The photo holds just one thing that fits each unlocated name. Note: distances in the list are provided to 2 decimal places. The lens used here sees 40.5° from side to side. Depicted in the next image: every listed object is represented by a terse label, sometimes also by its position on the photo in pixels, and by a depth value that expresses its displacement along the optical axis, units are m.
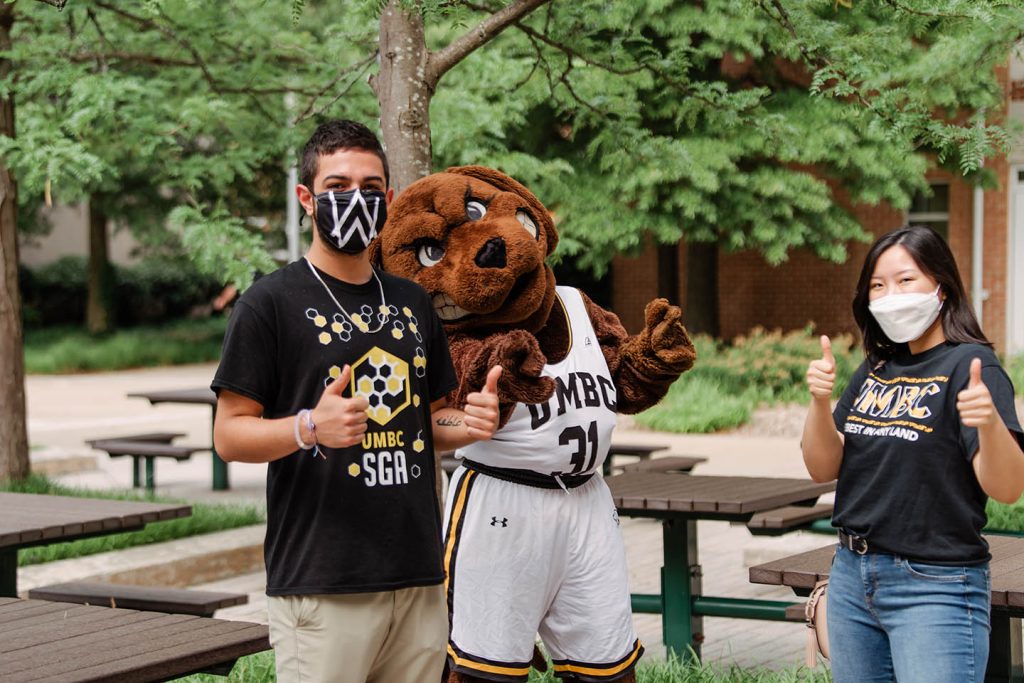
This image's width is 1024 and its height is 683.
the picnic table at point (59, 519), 5.50
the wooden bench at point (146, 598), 6.09
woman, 3.23
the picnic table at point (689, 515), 5.64
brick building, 19.53
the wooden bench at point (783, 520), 5.99
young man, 2.98
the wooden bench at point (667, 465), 7.69
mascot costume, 3.96
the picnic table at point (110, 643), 3.47
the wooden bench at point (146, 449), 10.56
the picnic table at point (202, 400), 11.34
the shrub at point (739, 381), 15.77
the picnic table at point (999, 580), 4.05
